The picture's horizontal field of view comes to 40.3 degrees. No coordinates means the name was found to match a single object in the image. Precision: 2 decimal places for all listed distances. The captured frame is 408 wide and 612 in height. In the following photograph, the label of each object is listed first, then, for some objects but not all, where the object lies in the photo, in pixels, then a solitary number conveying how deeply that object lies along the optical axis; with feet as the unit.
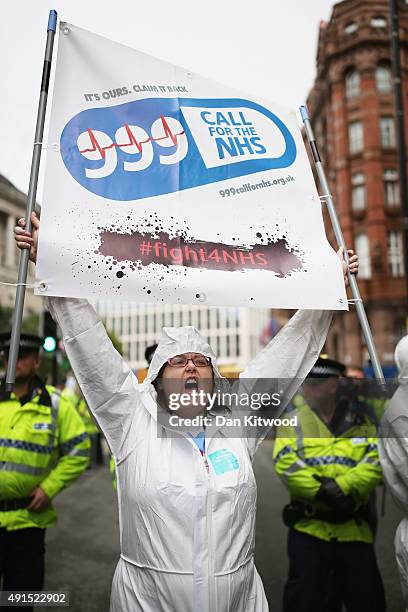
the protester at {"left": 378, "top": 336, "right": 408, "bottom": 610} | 8.47
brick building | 79.92
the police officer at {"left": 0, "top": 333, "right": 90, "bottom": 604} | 10.51
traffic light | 24.77
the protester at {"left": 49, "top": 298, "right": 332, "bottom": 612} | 7.00
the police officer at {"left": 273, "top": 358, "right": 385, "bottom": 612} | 10.63
